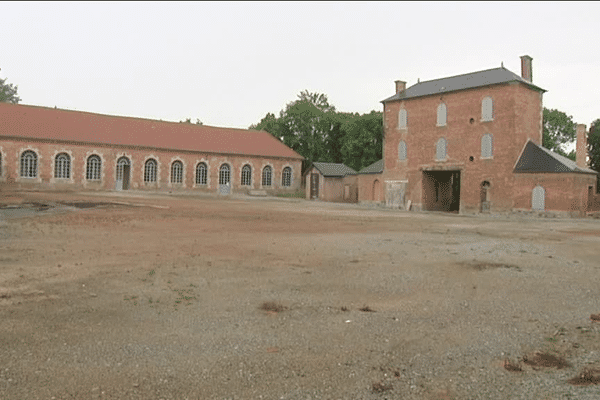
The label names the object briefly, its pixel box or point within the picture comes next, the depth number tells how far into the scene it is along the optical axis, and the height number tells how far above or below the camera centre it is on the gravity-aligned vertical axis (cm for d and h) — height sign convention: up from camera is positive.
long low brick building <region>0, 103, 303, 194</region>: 4075 +341
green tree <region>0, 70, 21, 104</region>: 8052 +1766
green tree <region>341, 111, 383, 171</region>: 5169 +620
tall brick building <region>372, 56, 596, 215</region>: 2991 +333
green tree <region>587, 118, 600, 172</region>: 4425 +507
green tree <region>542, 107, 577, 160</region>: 5603 +854
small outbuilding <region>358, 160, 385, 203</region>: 3987 +86
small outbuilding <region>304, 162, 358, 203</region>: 4675 +100
